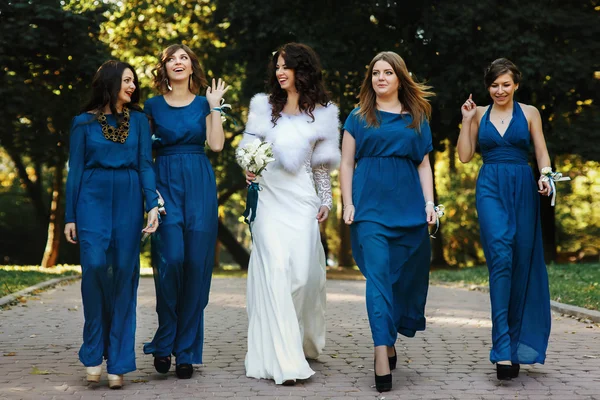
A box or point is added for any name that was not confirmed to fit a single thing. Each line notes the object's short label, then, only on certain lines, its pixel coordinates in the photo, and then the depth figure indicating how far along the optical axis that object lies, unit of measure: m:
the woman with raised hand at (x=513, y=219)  6.45
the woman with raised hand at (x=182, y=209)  6.48
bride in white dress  6.38
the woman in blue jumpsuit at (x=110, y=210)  6.11
